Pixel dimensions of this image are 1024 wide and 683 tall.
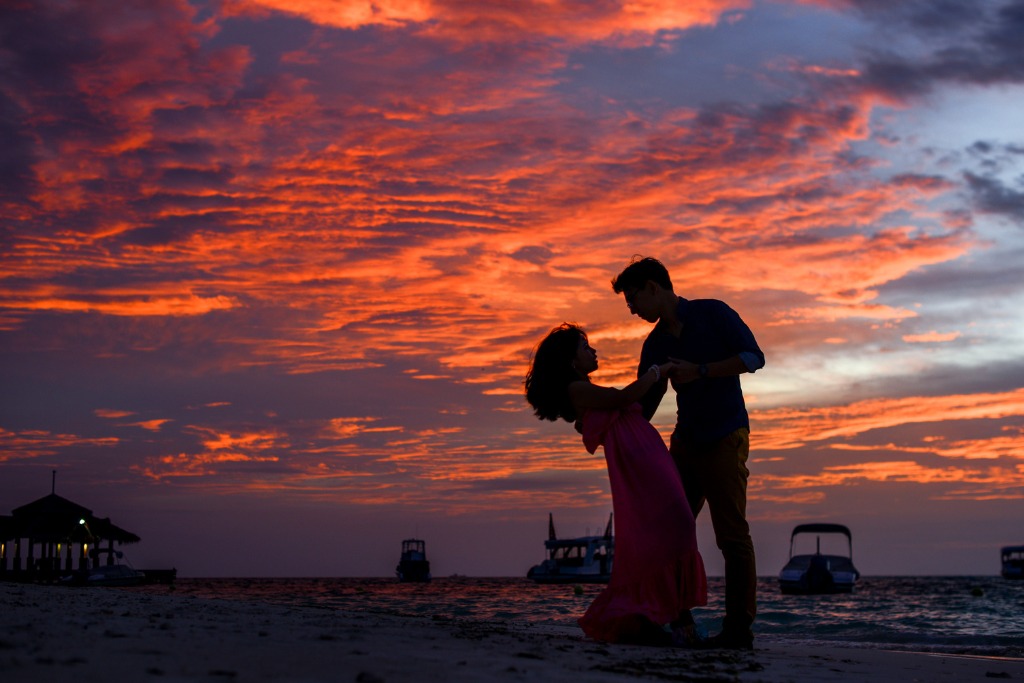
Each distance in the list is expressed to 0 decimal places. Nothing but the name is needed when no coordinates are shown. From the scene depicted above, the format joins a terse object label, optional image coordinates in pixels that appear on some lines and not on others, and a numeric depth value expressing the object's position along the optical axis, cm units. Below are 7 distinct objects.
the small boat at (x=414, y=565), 9594
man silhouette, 570
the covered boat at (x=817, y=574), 5250
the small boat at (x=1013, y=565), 9071
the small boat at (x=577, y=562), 7356
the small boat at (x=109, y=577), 5153
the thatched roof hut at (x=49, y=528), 4616
